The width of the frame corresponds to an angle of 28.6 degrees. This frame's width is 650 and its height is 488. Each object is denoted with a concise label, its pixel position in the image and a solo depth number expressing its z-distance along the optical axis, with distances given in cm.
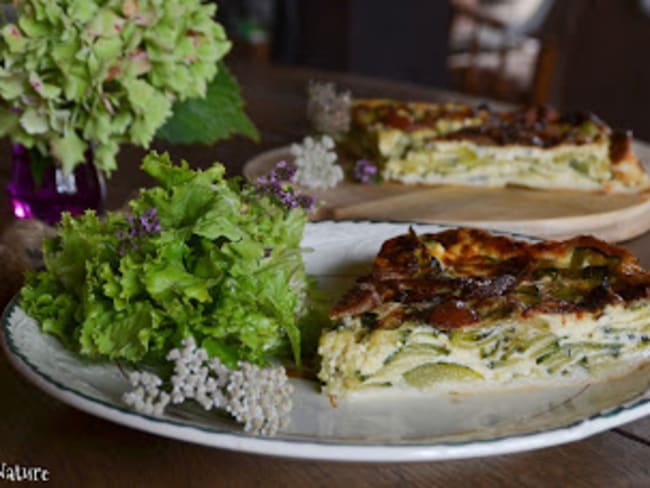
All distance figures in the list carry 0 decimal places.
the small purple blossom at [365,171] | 95
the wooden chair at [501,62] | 193
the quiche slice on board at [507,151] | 96
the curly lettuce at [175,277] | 56
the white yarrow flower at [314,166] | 90
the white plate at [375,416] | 50
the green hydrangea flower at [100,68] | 67
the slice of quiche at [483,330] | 59
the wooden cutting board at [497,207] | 84
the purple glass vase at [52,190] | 78
